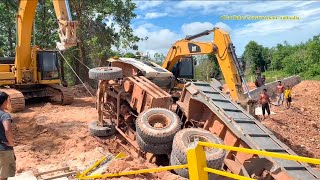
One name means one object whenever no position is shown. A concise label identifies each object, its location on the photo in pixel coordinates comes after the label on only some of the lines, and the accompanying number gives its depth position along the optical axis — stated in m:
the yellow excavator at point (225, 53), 7.23
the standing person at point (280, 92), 12.79
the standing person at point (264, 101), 10.42
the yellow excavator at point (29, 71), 9.77
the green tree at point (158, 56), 29.88
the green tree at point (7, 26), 19.65
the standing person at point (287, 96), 12.33
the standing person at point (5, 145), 3.63
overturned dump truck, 4.74
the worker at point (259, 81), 13.82
